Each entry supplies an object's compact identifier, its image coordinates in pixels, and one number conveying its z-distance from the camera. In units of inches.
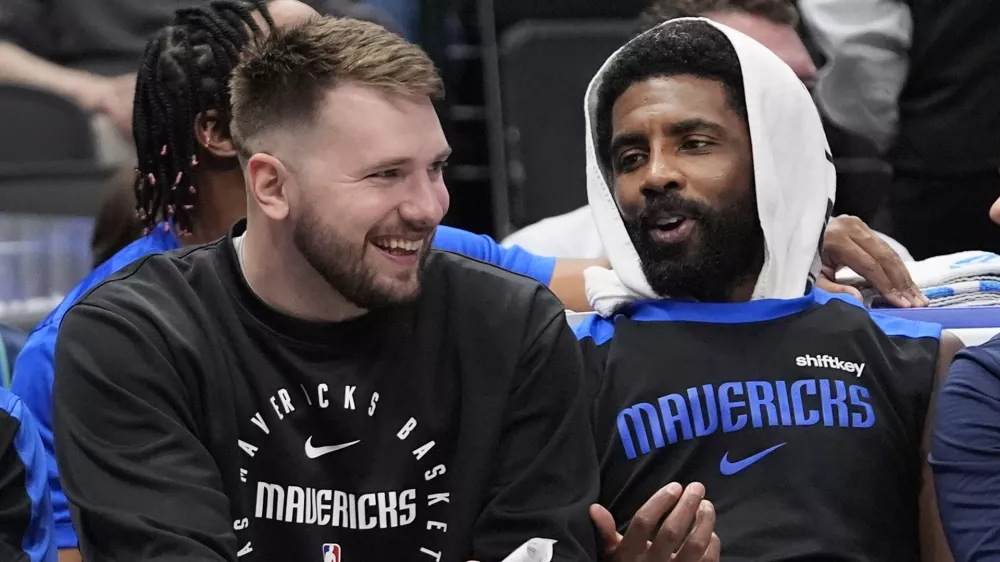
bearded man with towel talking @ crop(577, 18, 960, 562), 241.6
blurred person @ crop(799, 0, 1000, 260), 274.9
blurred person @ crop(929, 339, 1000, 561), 237.1
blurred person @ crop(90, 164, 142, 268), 257.6
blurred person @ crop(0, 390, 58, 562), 231.1
